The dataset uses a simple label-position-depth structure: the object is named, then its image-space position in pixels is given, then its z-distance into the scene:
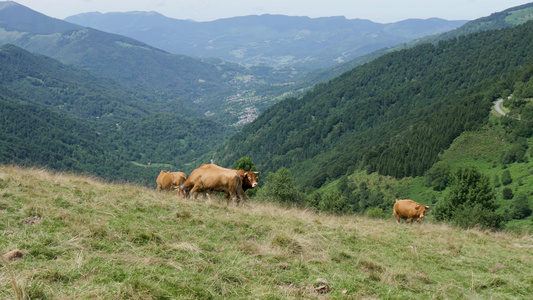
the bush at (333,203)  69.50
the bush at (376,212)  77.70
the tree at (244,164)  57.80
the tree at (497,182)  94.06
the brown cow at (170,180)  22.45
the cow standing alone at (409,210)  27.45
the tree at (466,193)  45.66
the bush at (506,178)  93.31
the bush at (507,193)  87.12
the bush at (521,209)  79.25
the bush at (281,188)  61.12
